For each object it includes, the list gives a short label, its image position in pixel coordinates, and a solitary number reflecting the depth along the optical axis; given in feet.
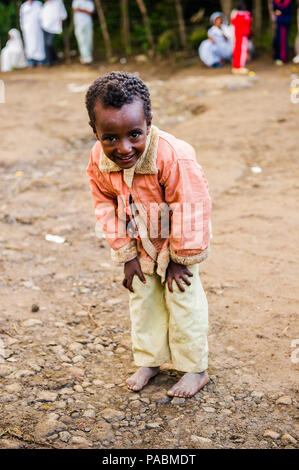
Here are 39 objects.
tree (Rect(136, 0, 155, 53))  37.83
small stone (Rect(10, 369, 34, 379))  8.38
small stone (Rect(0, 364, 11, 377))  8.41
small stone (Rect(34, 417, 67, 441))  7.14
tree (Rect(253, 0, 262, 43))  35.45
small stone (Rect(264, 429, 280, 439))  7.00
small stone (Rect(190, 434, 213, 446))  6.93
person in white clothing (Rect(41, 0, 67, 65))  39.83
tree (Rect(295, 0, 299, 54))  32.71
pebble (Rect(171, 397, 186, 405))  7.81
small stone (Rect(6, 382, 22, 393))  8.05
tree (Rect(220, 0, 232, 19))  36.52
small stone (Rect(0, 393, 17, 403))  7.84
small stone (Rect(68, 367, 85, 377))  8.52
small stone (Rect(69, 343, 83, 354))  9.20
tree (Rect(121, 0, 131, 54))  40.16
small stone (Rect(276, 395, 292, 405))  7.63
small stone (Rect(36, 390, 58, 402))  7.93
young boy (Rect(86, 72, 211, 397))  6.37
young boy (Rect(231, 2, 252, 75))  31.99
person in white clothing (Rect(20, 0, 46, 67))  40.88
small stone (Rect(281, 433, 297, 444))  6.90
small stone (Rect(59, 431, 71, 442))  7.08
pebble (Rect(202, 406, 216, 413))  7.60
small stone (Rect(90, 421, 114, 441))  7.12
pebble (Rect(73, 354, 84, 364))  8.89
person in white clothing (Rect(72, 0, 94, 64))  39.09
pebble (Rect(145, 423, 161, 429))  7.31
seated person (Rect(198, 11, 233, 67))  33.76
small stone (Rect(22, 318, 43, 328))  9.89
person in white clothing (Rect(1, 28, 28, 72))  41.78
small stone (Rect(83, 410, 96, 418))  7.55
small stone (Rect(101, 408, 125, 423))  7.48
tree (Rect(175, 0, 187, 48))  37.68
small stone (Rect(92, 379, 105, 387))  8.31
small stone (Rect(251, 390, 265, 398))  7.82
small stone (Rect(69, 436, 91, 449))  6.97
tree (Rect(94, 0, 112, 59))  39.90
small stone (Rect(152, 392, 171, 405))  7.91
